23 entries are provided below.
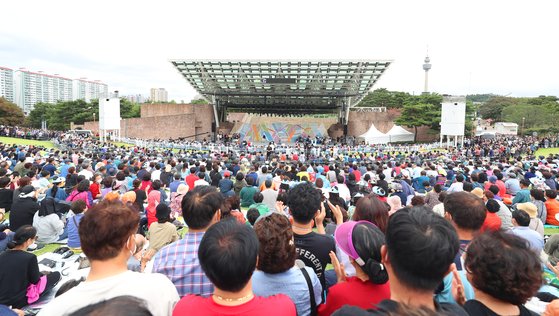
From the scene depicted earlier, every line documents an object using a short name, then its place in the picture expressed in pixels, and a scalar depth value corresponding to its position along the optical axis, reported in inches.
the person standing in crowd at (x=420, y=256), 61.7
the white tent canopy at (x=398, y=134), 1342.3
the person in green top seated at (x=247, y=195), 307.5
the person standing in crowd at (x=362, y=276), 77.0
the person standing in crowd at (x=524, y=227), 162.4
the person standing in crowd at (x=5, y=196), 266.1
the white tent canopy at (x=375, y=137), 1316.4
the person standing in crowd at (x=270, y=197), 265.9
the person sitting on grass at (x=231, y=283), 65.5
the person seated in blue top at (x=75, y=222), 198.5
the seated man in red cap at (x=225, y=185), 315.3
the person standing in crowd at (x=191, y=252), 96.4
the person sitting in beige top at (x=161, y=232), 169.9
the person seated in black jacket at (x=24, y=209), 212.2
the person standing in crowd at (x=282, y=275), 82.0
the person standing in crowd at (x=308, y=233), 106.3
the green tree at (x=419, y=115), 1365.7
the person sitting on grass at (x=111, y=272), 67.9
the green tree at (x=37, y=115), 2090.4
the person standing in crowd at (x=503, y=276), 61.3
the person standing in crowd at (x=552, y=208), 258.1
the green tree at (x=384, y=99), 2274.9
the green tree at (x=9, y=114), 1753.2
